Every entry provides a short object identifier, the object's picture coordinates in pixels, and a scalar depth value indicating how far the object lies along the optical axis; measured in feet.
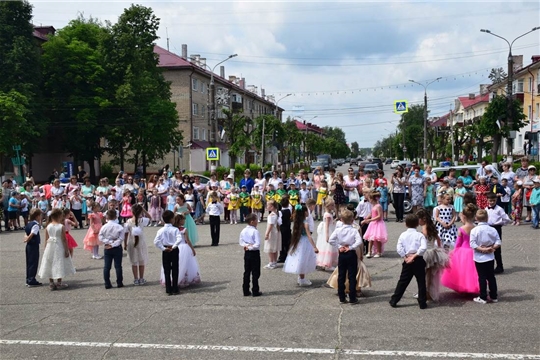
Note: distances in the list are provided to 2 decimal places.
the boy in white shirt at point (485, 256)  27.27
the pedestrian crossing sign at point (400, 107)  155.53
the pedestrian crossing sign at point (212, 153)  99.60
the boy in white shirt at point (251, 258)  30.01
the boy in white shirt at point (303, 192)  66.07
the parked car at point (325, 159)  218.54
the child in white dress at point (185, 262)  32.37
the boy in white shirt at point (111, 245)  33.01
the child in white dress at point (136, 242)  33.63
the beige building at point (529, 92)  169.26
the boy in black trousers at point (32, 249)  34.22
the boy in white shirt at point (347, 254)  27.65
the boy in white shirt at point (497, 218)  33.96
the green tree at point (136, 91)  143.84
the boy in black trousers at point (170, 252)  30.83
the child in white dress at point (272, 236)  35.96
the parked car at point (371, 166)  170.05
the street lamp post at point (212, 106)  107.55
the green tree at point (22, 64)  125.39
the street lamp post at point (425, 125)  176.35
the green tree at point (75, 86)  140.97
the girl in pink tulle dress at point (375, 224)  39.88
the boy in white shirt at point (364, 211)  41.98
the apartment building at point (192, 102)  200.44
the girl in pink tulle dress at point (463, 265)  28.17
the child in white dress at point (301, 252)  31.73
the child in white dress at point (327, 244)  34.88
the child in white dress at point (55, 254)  32.99
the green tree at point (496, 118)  124.96
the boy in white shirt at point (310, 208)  35.20
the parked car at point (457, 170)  67.00
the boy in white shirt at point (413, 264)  26.40
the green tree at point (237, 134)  177.83
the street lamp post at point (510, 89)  94.32
